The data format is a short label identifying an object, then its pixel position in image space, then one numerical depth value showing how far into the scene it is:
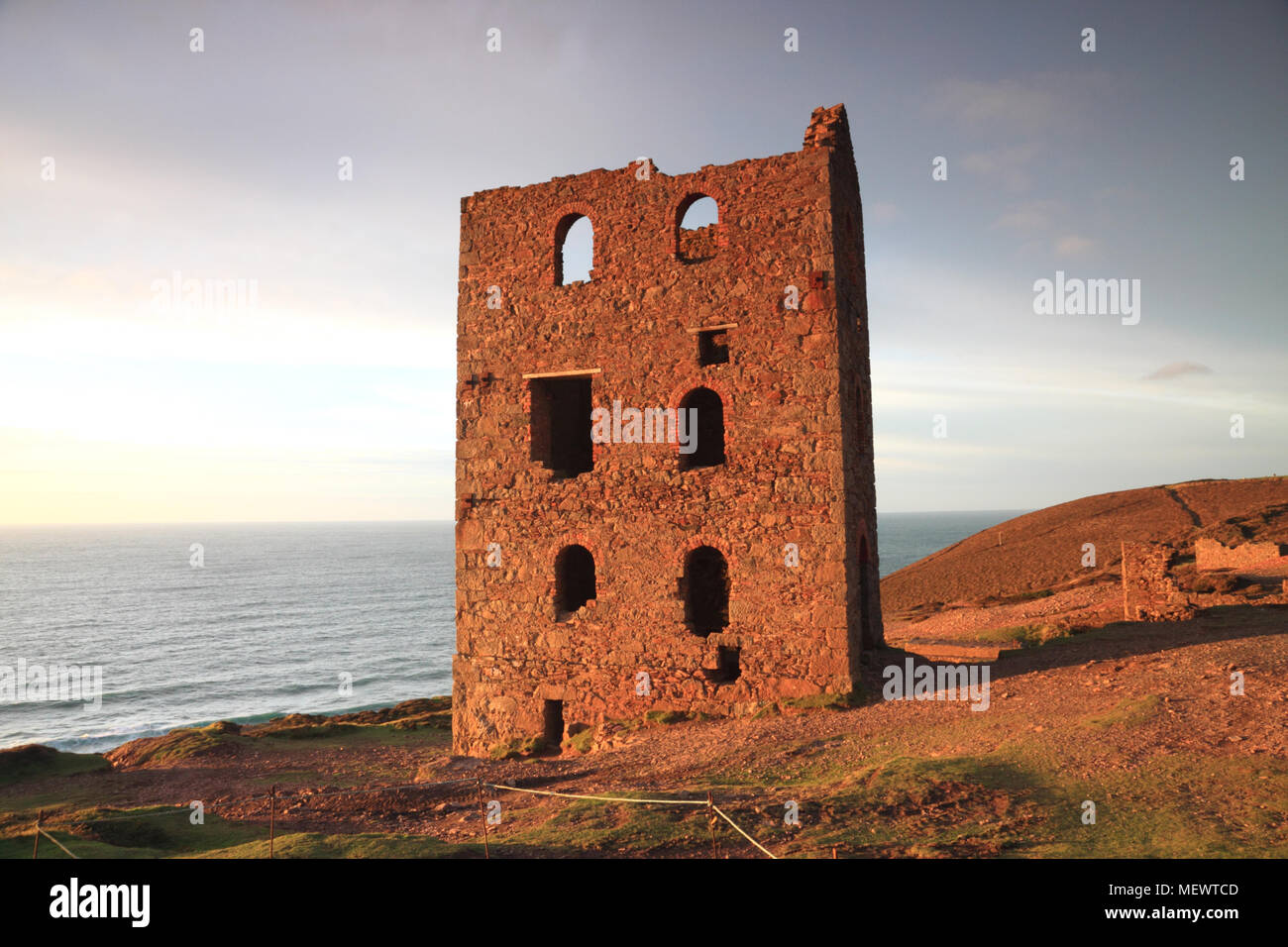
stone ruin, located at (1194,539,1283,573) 26.16
